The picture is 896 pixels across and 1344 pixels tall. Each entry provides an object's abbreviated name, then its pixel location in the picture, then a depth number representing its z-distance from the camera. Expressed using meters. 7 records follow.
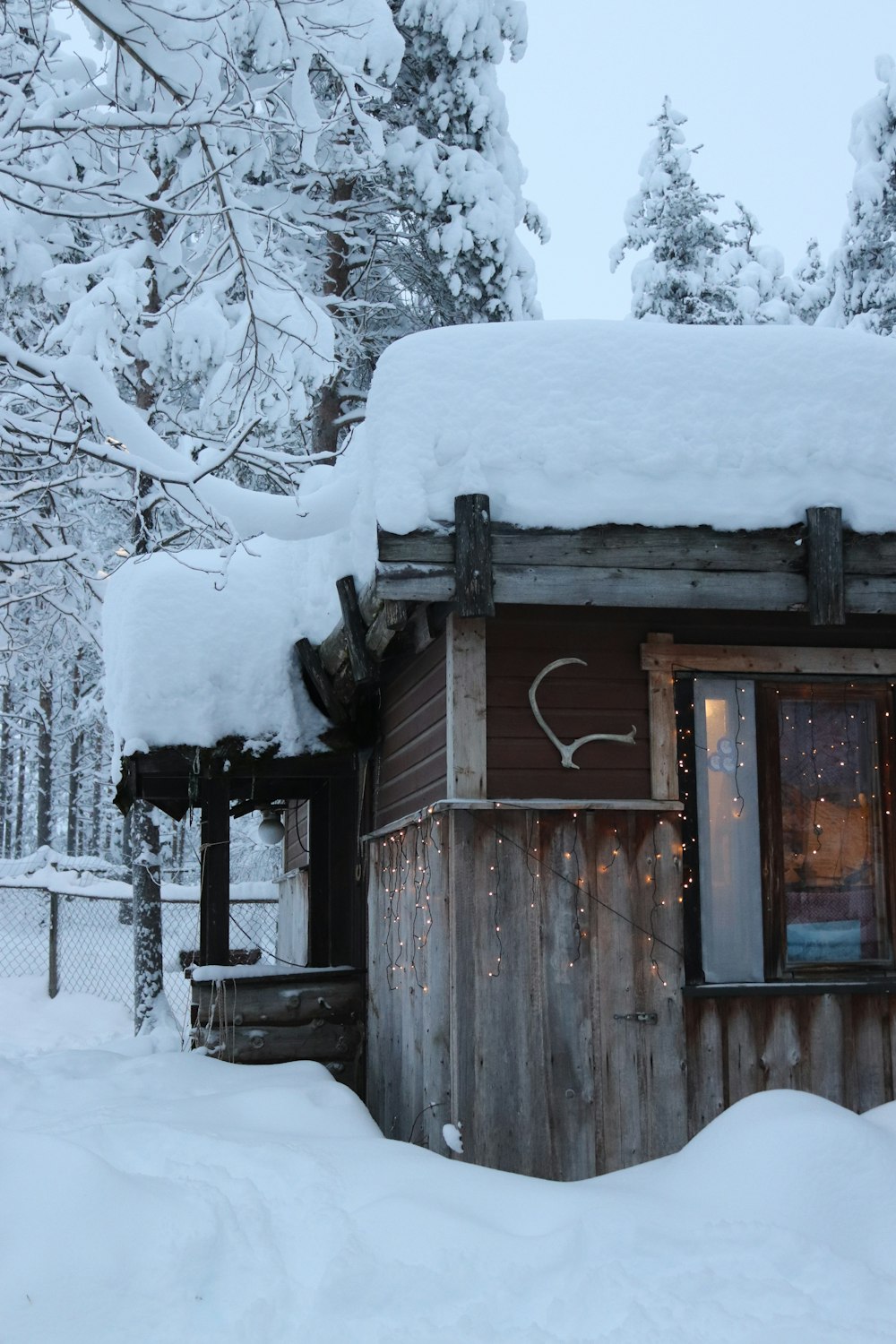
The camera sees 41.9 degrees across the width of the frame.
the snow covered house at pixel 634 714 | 5.36
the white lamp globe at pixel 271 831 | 11.55
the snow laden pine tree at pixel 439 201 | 15.09
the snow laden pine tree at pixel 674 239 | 23.39
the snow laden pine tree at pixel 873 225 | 19.70
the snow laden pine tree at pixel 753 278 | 23.69
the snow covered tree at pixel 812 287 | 24.45
